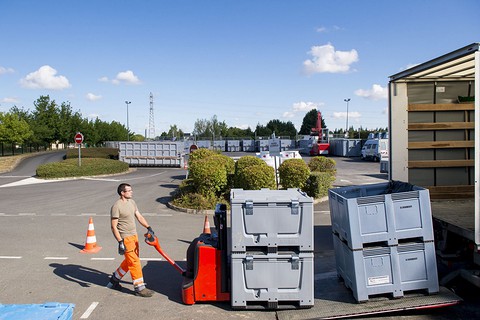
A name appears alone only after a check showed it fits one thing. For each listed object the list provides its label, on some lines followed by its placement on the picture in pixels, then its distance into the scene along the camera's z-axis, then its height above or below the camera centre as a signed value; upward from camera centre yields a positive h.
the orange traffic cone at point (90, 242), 8.47 -1.89
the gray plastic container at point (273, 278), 5.08 -1.61
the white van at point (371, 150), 37.69 -0.36
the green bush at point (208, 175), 13.11 -0.82
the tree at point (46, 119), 45.84 +3.79
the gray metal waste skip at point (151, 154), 32.56 -0.28
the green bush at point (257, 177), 12.64 -0.90
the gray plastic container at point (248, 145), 64.19 +0.51
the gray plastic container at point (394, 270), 5.04 -1.52
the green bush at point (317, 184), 14.02 -1.28
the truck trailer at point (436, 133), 7.23 +0.22
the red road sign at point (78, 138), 23.84 +0.77
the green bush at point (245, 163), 13.88 -0.51
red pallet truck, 5.41 -1.61
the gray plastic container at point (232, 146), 64.38 +0.39
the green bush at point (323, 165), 18.92 -0.83
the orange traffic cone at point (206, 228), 8.79 -1.70
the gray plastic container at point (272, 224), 5.03 -0.93
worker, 5.84 -1.22
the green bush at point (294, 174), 13.77 -0.88
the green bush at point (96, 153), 33.41 -0.16
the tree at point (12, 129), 37.19 +2.14
